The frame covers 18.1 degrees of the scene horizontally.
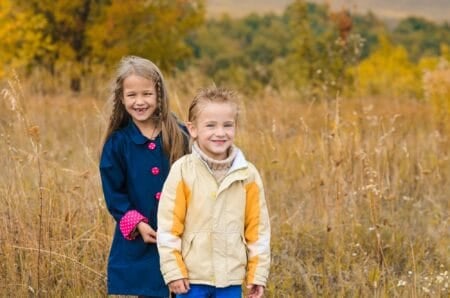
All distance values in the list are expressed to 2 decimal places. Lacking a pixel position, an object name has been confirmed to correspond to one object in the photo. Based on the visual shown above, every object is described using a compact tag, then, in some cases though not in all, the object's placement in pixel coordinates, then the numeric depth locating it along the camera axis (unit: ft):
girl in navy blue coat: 17.82
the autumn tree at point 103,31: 90.25
